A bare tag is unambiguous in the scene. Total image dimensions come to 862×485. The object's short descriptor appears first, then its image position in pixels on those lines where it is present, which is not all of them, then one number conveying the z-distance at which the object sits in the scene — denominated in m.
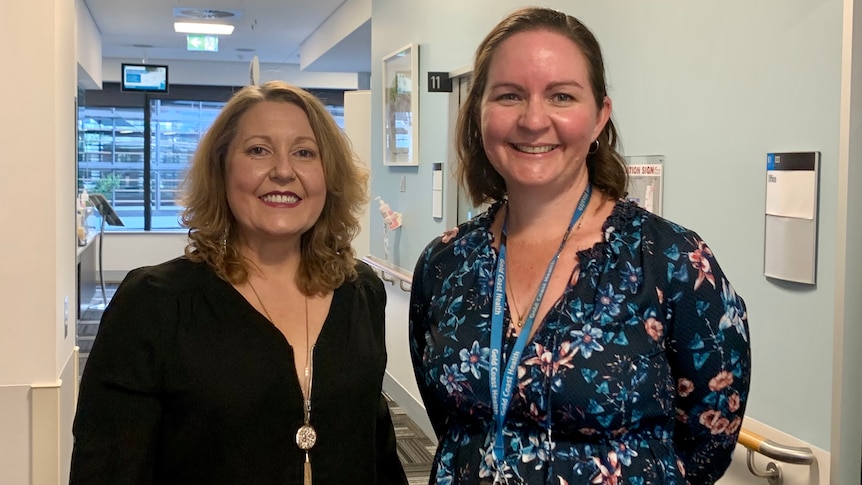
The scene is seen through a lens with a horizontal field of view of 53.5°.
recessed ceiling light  8.52
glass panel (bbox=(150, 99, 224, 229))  12.89
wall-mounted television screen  11.11
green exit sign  9.36
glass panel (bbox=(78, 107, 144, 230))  12.75
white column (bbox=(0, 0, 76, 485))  3.29
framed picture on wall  5.41
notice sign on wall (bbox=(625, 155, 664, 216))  2.62
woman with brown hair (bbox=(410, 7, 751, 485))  1.34
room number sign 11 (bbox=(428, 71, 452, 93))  4.71
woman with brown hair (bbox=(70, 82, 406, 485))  1.52
